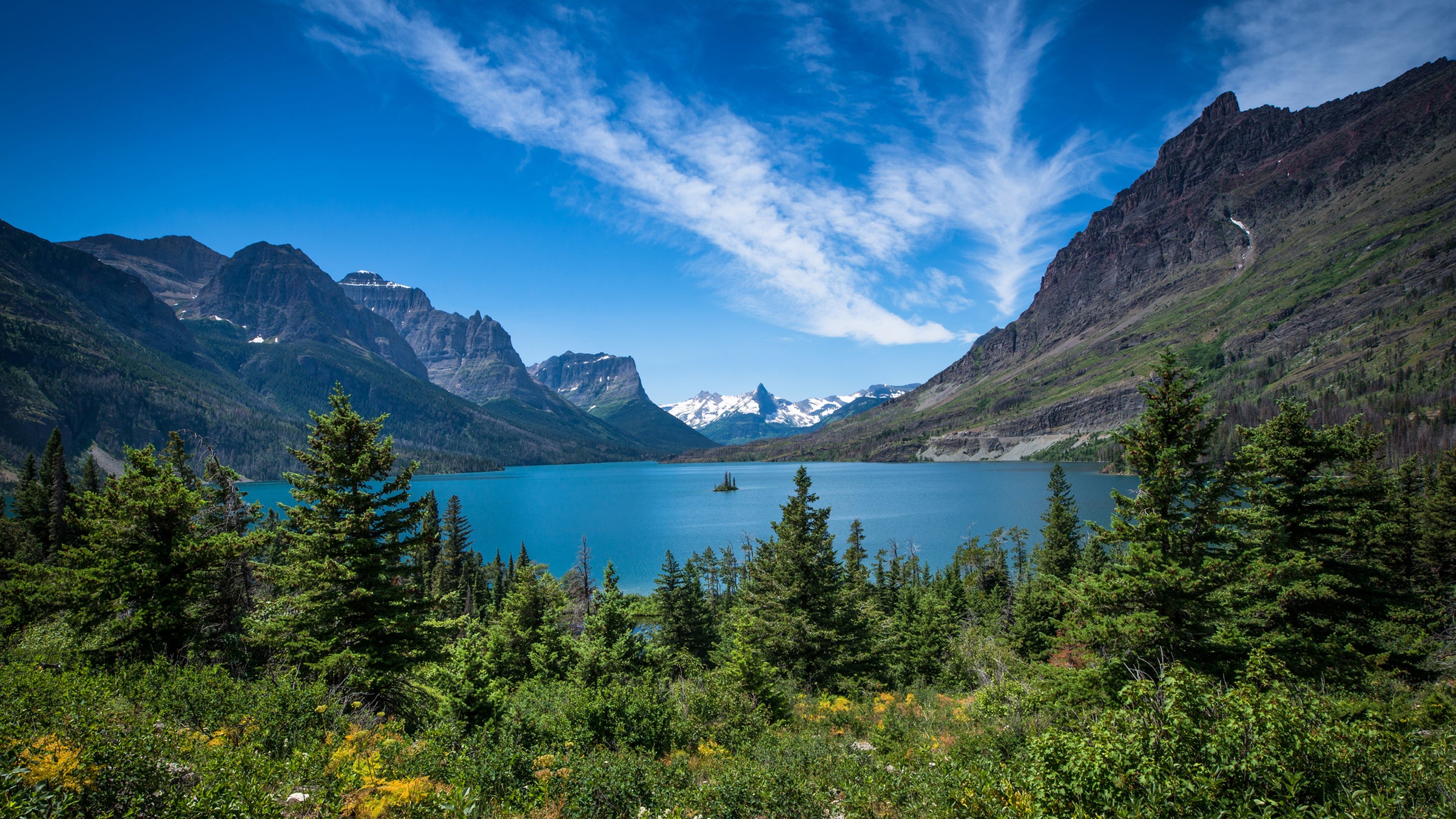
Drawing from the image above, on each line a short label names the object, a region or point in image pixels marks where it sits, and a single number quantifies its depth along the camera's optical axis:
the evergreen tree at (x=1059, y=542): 36.47
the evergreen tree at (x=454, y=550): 58.72
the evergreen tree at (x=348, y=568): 14.91
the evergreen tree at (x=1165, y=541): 13.60
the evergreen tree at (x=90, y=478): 40.55
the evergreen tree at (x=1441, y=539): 23.89
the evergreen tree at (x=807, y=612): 23.33
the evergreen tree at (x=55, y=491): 37.34
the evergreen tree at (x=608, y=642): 22.11
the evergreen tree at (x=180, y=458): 22.62
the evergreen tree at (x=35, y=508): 37.72
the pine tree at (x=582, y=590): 51.84
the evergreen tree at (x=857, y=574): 38.75
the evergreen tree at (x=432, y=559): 17.92
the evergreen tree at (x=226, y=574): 16.39
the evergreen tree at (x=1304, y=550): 14.58
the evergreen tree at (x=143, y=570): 15.26
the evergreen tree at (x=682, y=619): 37.53
